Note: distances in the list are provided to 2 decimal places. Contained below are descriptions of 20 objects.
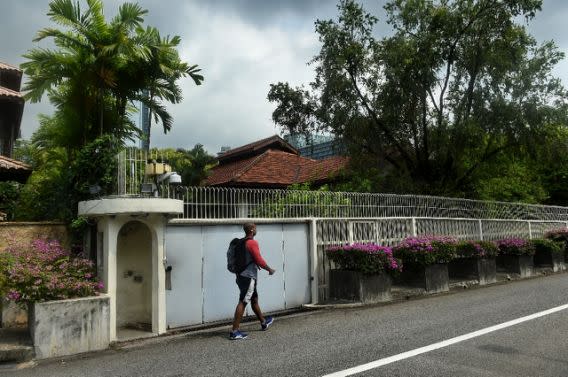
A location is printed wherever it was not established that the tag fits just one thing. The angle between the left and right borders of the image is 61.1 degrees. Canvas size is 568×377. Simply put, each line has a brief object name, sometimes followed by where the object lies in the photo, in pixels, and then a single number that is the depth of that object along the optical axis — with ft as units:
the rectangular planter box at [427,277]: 38.40
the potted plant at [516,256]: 49.34
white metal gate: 27.25
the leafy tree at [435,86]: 51.19
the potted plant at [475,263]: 43.34
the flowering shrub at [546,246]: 54.44
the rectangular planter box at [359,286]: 33.12
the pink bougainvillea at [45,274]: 21.90
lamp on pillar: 25.95
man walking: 24.11
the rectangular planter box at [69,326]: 21.44
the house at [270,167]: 66.69
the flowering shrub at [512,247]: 49.19
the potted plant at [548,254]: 54.60
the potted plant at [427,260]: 37.78
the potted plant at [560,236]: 60.80
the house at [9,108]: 49.55
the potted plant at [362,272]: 33.14
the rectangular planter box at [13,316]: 25.62
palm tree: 29.89
